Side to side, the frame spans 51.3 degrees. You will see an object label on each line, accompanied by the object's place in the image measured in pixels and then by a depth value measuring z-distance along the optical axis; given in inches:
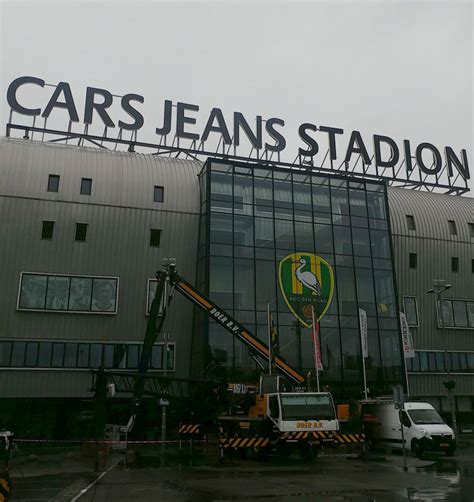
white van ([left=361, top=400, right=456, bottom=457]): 954.7
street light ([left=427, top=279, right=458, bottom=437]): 1248.8
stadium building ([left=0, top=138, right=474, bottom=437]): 1391.5
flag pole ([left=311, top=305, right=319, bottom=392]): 1202.4
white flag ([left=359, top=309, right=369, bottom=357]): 1341.8
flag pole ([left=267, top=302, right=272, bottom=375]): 1062.4
